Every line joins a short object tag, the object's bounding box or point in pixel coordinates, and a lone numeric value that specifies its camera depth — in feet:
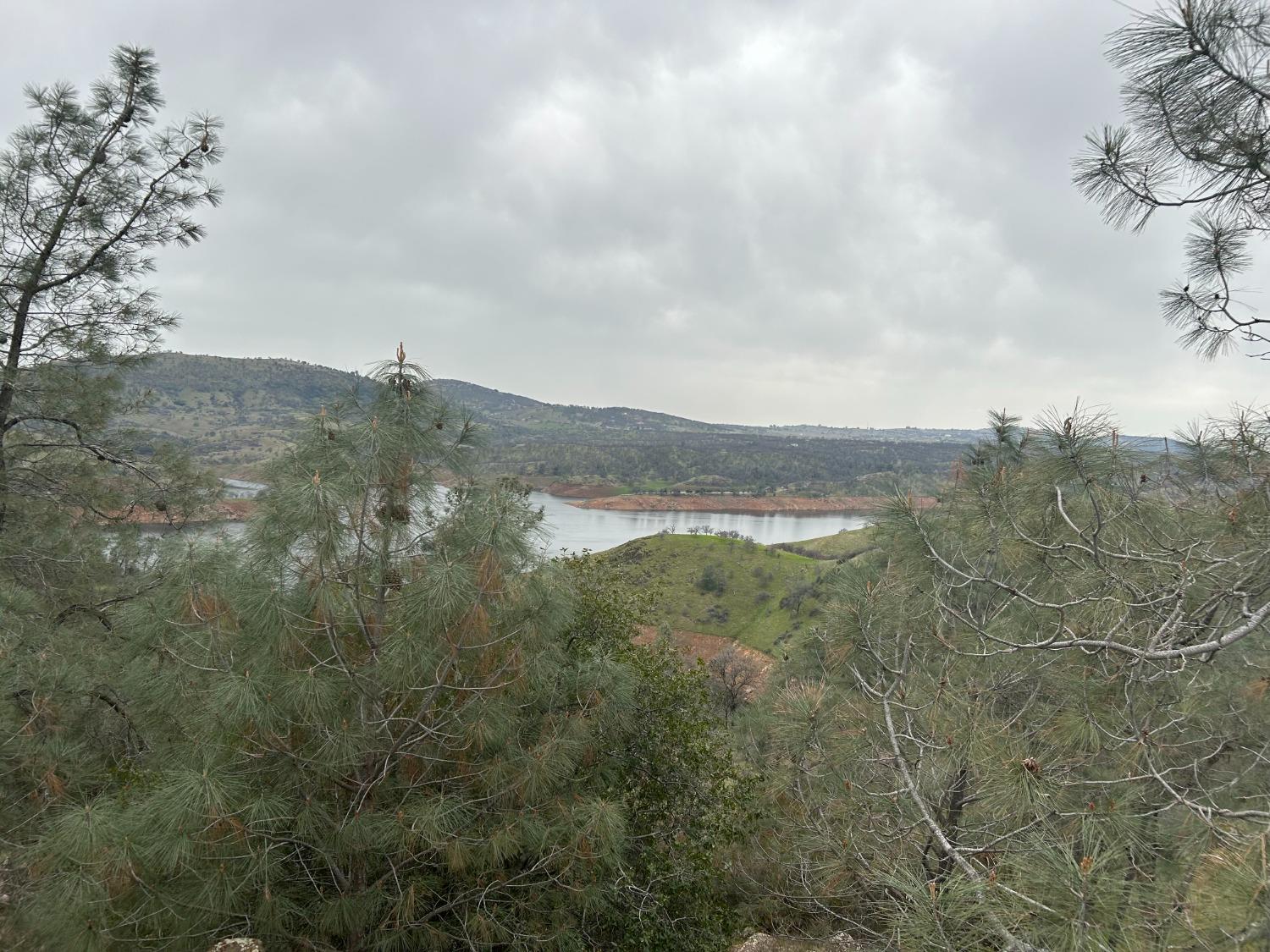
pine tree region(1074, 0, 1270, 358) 6.77
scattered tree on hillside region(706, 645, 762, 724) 51.75
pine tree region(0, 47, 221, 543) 16.43
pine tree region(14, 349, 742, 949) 9.14
